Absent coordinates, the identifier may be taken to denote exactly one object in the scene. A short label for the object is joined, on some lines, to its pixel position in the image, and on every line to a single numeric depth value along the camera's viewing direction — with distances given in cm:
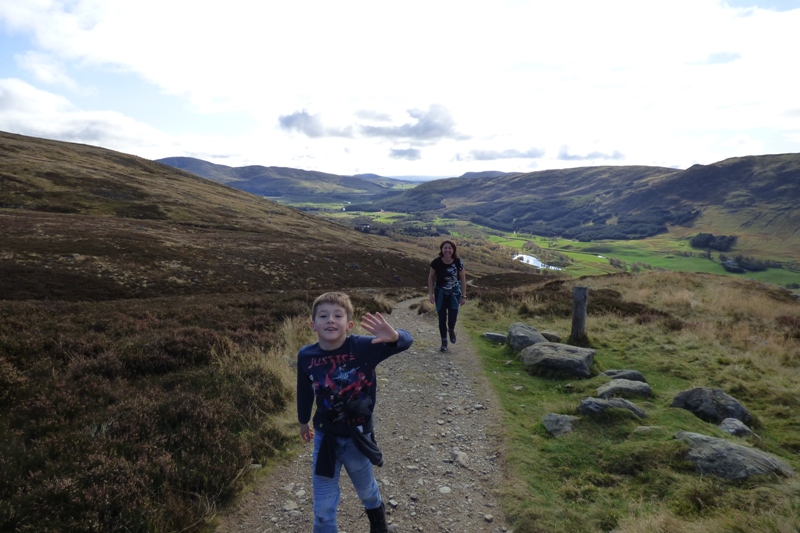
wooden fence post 1345
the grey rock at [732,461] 511
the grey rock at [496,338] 1433
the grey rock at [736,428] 685
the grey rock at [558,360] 1031
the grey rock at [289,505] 525
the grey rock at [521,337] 1271
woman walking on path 1162
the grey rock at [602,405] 741
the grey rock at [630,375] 991
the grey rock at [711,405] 759
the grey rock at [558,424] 708
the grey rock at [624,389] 863
